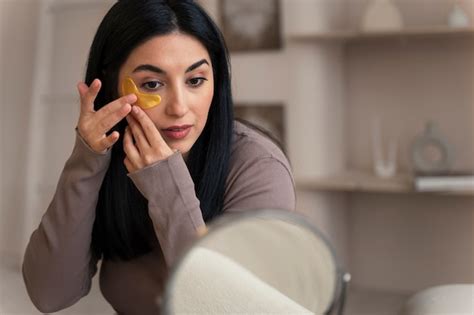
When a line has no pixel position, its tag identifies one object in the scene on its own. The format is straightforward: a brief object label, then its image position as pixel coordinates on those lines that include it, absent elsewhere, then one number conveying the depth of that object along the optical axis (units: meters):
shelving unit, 2.68
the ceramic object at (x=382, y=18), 2.56
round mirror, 0.58
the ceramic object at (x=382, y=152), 2.69
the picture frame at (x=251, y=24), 2.78
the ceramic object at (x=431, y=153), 2.53
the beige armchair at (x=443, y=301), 0.92
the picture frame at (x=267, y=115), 2.77
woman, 0.84
